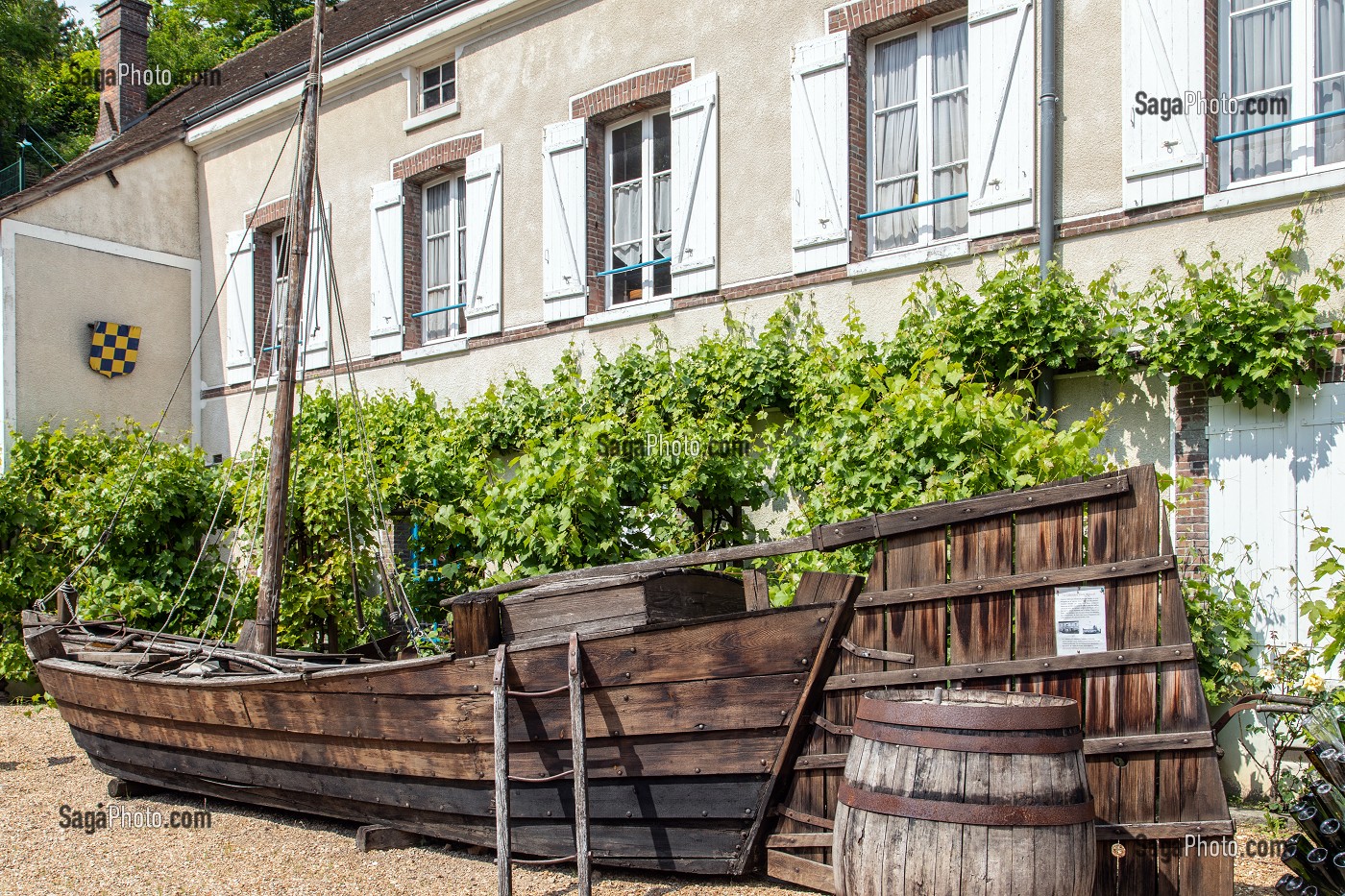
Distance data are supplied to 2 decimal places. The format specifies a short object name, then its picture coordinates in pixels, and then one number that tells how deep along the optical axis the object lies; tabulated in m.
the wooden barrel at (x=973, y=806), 3.56
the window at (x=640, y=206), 10.16
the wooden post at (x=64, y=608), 9.09
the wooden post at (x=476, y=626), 5.16
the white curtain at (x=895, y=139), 8.49
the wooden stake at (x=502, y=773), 4.77
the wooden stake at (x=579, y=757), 4.68
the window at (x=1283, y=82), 6.61
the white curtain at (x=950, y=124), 8.19
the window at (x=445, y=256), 12.05
